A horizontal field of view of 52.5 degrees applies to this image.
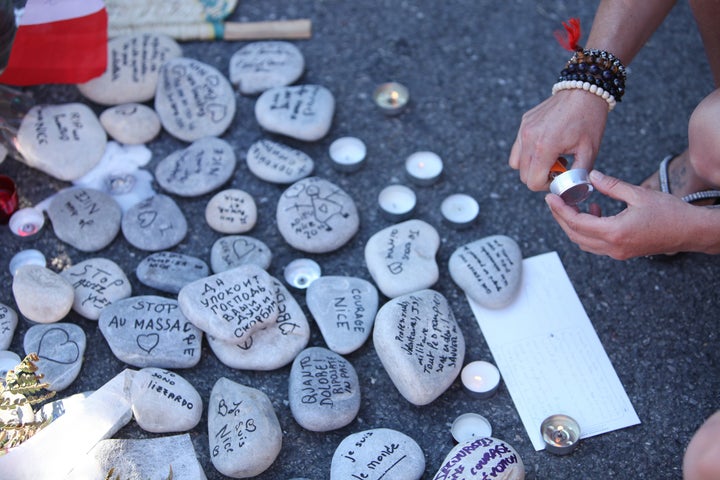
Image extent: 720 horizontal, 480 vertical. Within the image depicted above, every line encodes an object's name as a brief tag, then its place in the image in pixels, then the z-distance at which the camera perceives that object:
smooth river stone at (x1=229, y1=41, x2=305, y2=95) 1.88
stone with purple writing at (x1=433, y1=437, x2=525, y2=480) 1.23
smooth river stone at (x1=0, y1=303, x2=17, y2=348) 1.45
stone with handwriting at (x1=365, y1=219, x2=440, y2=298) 1.54
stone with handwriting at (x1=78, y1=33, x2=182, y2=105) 1.82
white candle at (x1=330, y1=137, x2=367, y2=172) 1.77
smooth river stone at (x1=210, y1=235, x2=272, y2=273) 1.57
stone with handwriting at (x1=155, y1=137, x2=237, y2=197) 1.70
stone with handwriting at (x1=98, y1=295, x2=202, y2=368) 1.42
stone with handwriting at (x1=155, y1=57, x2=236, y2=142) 1.80
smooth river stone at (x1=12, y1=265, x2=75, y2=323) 1.44
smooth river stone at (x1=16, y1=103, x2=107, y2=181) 1.69
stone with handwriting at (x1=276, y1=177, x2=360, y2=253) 1.61
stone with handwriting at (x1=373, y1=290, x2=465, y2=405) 1.37
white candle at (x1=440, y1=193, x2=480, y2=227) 1.68
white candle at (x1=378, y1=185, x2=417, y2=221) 1.69
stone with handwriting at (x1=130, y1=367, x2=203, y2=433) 1.34
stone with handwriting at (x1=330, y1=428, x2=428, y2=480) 1.28
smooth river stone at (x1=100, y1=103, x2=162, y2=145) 1.77
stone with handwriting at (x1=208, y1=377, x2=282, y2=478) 1.28
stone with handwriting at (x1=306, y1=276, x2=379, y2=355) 1.47
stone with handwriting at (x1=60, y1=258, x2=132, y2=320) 1.49
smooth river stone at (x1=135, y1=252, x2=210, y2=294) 1.53
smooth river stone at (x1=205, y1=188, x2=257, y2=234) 1.64
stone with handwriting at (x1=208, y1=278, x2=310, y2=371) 1.44
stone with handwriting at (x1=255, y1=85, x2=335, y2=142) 1.76
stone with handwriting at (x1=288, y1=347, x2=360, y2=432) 1.35
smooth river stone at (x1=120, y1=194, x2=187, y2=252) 1.62
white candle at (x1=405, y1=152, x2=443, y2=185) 1.74
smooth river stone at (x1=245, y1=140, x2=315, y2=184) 1.72
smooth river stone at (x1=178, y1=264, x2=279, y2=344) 1.40
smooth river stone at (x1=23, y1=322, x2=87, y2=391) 1.40
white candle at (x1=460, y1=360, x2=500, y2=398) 1.43
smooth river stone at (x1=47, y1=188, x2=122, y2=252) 1.61
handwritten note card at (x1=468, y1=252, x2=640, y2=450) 1.42
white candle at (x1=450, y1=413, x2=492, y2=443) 1.38
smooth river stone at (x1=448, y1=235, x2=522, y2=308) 1.53
